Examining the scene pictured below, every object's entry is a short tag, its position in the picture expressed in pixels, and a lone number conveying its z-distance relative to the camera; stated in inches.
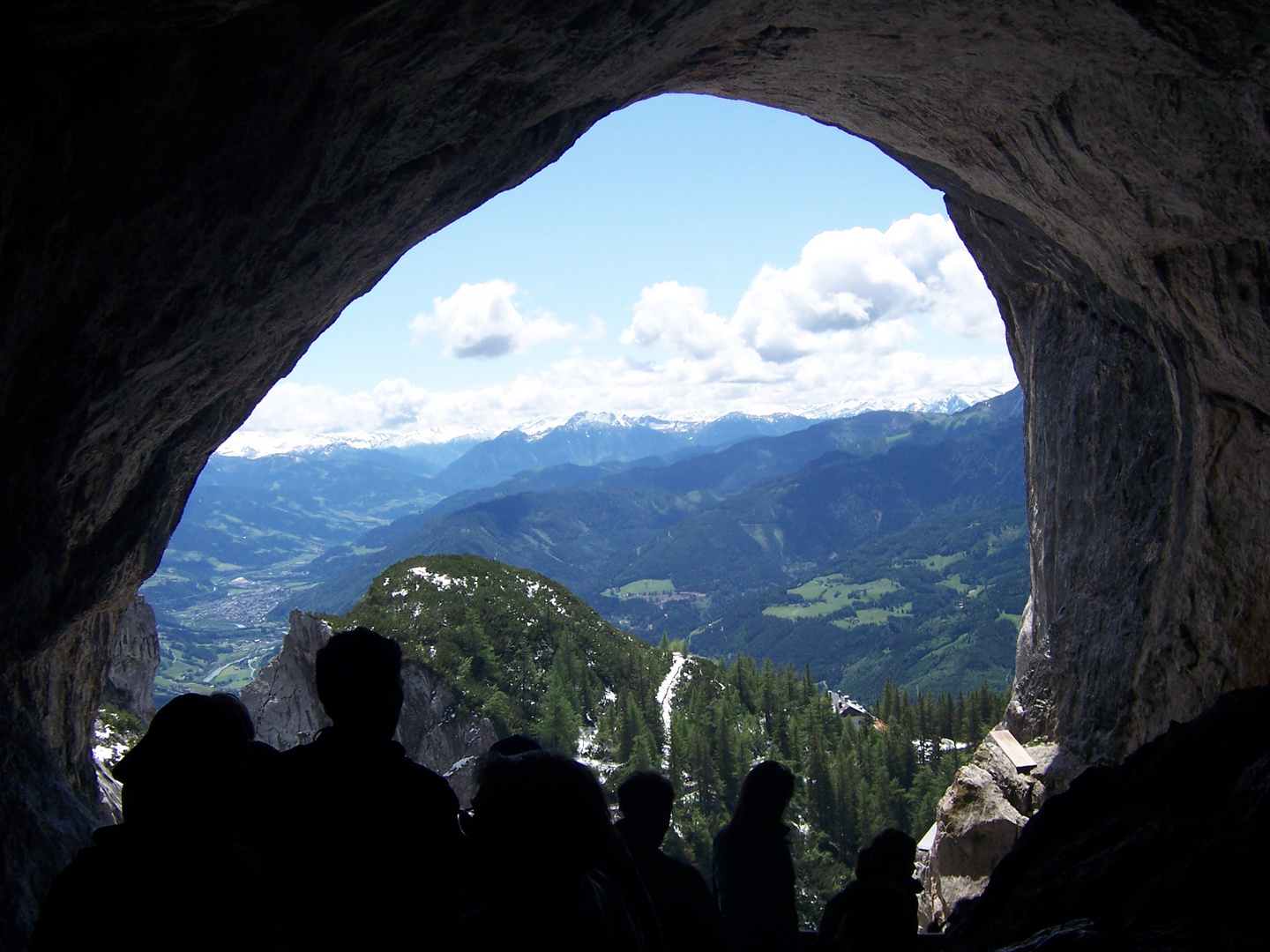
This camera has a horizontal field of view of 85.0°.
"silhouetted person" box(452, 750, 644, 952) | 130.3
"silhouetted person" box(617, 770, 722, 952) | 206.7
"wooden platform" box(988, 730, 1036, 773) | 546.9
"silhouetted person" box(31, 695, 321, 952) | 111.7
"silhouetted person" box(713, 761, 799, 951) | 245.3
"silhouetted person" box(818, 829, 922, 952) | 231.0
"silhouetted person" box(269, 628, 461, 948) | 152.1
